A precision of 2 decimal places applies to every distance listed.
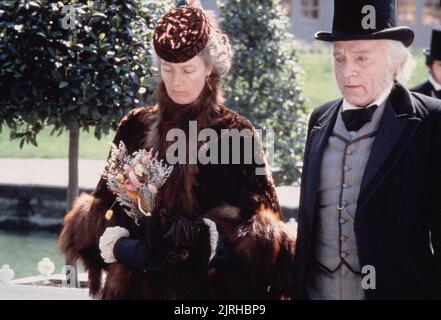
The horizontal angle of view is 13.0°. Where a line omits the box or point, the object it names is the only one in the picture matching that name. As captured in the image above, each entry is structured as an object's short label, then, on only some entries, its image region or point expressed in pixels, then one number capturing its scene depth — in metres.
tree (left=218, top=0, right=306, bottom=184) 15.44
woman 6.93
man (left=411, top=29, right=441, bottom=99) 13.23
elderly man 6.36
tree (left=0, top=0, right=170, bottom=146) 10.83
